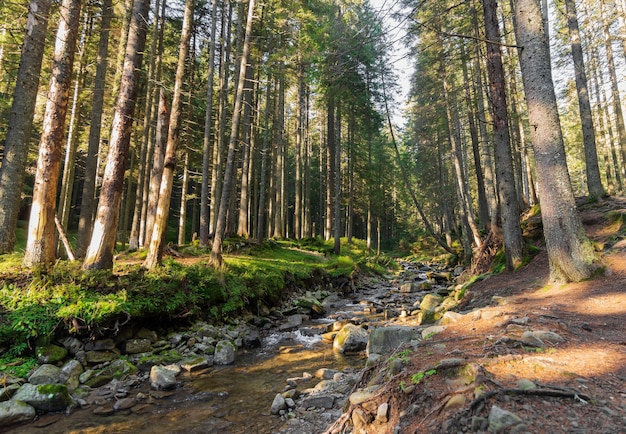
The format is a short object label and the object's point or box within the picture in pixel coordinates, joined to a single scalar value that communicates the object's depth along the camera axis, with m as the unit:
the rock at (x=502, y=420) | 1.94
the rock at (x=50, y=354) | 5.52
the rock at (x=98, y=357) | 5.95
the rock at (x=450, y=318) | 5.49
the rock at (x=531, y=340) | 3.23
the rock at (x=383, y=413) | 2.85
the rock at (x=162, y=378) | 5.54
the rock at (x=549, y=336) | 3.37
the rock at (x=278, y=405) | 4.67
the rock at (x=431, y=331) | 4.79
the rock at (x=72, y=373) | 5.23
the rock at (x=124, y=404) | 4.83
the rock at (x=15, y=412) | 4.19
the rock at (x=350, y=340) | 7.46
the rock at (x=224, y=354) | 6.78
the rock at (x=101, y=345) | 6.15
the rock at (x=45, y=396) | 4.57
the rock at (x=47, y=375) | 5.02
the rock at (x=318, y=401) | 4.68
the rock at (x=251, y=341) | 7.88
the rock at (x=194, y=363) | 6.32
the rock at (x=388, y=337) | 5.70
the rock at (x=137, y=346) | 6.59
